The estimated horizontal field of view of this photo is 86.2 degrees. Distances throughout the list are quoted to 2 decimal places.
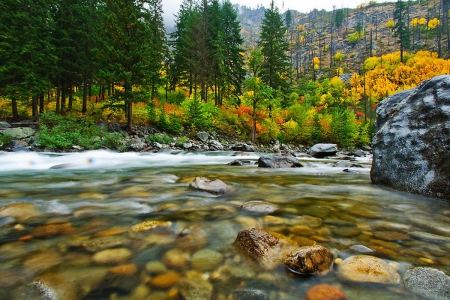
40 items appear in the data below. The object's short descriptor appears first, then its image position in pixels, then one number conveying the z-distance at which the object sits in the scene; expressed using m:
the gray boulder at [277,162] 8.38
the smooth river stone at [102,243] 2.09
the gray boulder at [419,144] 4.00
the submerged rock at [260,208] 3.13
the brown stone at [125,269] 1.72
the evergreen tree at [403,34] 68.44
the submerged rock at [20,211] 2.81
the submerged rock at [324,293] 1.49
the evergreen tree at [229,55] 28.02
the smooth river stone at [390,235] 2.32
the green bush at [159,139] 16.80
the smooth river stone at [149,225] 2.53
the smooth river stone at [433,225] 2.56
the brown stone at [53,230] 2.38
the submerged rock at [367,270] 1.64
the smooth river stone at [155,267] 1.75
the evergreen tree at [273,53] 28.78
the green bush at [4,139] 12.84
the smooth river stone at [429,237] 2.31
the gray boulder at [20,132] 14.04
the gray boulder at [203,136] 19.55
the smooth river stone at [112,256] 1.87
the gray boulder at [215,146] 18.26
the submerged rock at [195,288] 1.50
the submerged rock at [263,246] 1.91
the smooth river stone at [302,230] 2.46
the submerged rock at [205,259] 1.83
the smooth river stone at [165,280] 1.60
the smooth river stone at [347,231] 2.42
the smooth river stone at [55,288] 1.47
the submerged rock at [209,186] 4.26
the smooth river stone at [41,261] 1.76
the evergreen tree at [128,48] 16.17
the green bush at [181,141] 16.95
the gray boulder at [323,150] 16.52
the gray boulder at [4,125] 15.50
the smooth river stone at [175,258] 1.85
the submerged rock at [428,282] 1.46
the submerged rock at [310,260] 1.72
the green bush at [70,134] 13.40
